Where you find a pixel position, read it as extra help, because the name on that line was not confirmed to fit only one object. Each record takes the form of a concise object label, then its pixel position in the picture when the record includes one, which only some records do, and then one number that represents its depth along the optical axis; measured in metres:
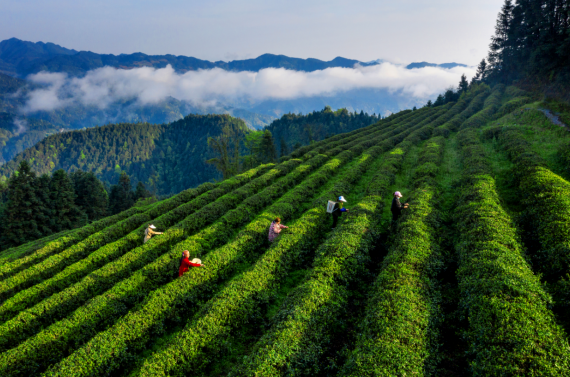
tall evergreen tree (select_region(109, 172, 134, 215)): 79.94
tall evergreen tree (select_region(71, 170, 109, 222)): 67.81
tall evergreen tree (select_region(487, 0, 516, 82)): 70.81
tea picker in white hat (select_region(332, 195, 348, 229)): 17.72
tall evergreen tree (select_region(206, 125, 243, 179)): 63.83
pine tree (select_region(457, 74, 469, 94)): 74.78
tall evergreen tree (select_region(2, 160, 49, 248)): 47.91
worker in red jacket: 13.86
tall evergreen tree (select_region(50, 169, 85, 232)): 55.72
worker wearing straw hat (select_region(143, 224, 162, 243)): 18.98
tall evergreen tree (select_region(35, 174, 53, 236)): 51.97
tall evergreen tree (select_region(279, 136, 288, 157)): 94.31
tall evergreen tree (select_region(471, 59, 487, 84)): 87.00
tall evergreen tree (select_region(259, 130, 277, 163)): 80.62
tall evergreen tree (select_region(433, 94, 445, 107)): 72.91
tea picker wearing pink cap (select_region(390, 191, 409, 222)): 16.17
